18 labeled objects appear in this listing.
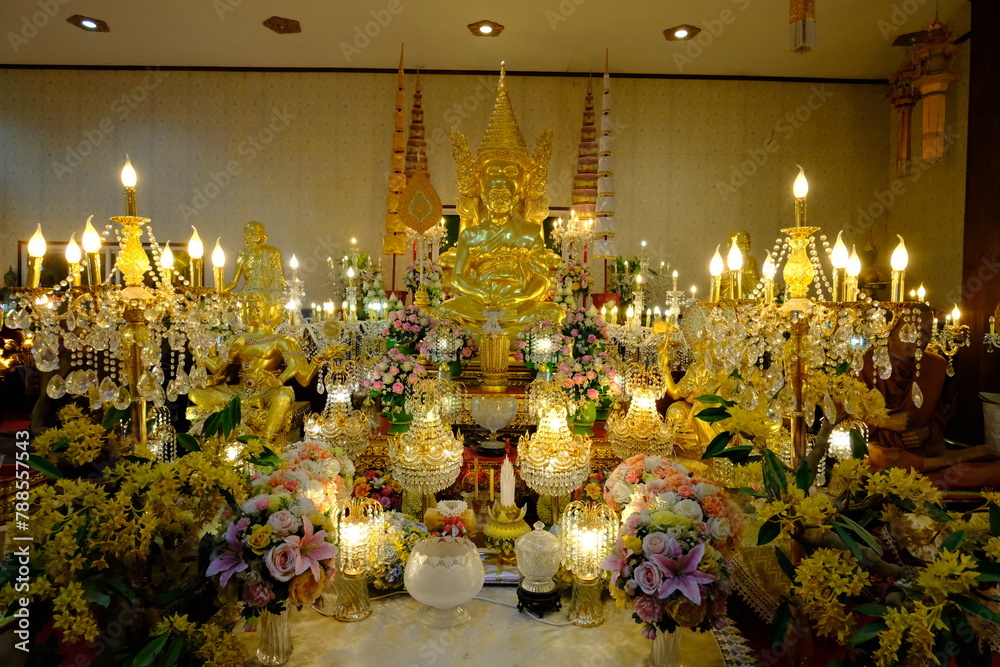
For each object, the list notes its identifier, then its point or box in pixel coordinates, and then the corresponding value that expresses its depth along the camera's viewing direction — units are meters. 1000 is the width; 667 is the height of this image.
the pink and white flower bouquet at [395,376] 3.32
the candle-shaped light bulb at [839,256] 1.67
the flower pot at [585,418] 3.40
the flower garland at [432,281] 4.80
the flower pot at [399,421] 3.41
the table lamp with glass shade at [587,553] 2.15
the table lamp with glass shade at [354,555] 2.18
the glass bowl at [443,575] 2.07
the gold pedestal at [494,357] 3.94
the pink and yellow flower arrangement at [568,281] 5.11
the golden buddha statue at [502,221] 4.48
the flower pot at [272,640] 1.93
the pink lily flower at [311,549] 1.65
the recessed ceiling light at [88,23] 5.99
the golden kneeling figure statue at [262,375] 3.86
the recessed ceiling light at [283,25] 6.02
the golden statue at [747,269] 6.17
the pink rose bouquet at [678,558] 1.67
